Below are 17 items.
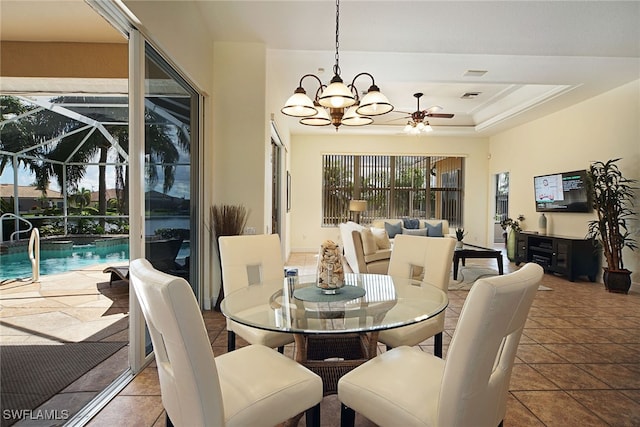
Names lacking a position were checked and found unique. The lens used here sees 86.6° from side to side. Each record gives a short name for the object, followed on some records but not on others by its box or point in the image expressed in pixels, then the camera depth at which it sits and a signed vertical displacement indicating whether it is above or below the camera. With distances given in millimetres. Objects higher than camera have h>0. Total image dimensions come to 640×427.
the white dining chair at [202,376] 1092 -700
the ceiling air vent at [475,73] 4688 +1827
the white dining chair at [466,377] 1099 -667
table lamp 7926 -64
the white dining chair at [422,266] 2039 -470
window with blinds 8883 +425
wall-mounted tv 5594 +200
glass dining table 1541 -549
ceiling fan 5969 +1476
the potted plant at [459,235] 6113 -580
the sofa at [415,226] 7277 -518
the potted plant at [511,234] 6995 -651
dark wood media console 5422 -871
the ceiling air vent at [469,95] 6230 +2017
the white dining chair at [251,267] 2047 -483
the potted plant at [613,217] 4781 -201
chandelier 2343 +740
